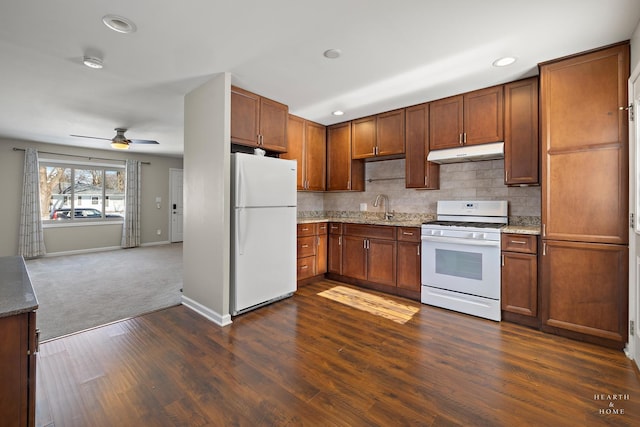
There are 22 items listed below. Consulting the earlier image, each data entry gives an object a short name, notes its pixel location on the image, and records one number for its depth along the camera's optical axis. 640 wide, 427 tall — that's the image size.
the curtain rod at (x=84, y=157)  5.68
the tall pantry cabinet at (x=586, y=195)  2.28
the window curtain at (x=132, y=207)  7.11
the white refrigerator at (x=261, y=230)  2.95
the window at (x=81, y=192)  6.23
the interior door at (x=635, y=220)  2.08
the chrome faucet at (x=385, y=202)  4.32
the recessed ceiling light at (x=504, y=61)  2.50
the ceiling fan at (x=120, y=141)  4.82
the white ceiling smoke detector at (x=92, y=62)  2.46
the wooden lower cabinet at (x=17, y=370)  1.03
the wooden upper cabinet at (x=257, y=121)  3.08
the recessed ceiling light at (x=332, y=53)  2.41
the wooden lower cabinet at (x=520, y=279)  2.69
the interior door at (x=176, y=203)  8.02
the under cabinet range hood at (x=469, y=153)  3.04
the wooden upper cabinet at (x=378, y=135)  3.80
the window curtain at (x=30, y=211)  5.75
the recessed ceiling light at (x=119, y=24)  1.96
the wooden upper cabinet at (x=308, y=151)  4.11
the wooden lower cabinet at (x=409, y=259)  3.44
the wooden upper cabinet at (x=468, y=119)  3.06
